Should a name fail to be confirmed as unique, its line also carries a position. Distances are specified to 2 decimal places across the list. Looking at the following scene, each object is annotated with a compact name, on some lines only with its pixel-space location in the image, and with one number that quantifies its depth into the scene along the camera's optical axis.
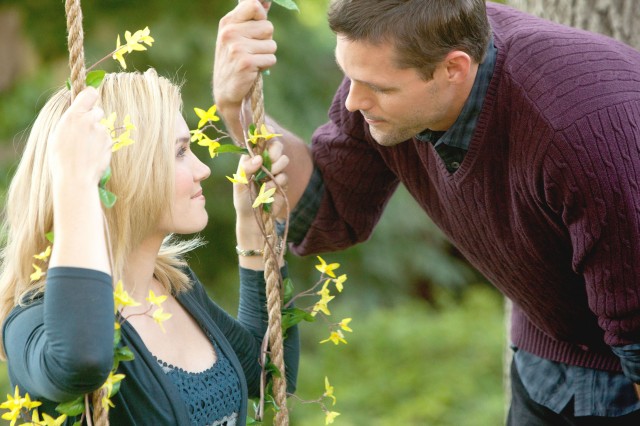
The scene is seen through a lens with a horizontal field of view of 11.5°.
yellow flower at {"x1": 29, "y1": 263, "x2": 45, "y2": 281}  4.01
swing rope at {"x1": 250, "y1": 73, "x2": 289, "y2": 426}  4.28
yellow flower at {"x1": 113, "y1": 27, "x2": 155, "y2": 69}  4.06
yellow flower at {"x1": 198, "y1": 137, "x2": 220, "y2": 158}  4.24
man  4.21
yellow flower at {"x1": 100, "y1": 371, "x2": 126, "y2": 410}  4.00
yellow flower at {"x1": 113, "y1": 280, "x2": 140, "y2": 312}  4.00
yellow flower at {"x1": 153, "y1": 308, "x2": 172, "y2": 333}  4.02
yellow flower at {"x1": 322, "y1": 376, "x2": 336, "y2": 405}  4.30
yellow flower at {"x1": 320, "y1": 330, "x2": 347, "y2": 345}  4.30
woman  3.96
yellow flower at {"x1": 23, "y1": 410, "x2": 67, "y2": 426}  4.03
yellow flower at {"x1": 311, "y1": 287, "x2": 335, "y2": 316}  4.29
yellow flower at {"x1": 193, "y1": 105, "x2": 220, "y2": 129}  4.21
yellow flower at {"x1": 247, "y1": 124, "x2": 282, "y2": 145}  4.25
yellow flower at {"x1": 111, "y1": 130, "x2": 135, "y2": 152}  4.01
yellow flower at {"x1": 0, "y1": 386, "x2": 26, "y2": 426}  4.00
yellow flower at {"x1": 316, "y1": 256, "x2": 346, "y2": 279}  4.26
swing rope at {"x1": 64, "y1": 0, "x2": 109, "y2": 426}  4.01
